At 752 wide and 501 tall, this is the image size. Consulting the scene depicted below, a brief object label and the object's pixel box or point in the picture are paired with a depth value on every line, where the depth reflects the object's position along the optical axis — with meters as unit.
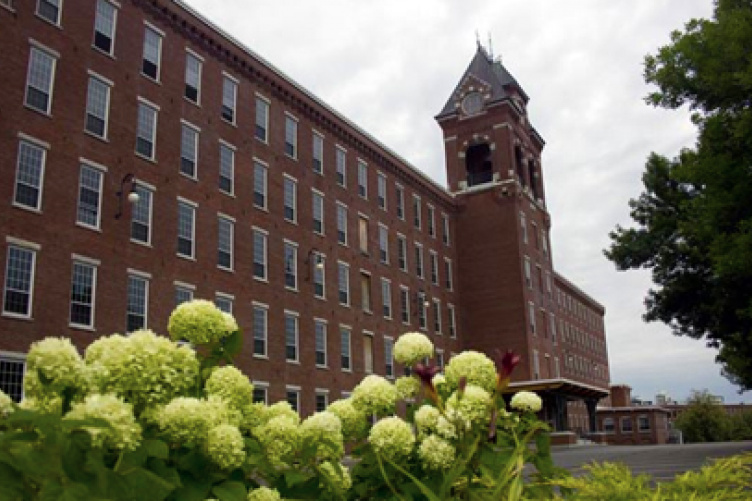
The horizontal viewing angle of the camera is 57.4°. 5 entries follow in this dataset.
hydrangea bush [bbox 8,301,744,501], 1.71
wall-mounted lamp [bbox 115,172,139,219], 24.92
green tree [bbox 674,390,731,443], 72.50
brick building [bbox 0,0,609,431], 22.53
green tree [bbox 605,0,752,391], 17.25
